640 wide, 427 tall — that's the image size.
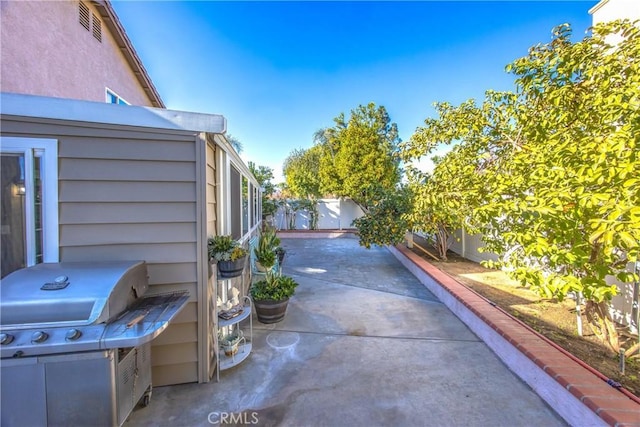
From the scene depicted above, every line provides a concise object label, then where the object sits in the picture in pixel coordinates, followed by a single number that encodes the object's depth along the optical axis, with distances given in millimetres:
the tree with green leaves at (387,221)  6801
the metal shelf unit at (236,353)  2641
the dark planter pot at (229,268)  2568
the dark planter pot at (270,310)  3707
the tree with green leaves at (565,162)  1891
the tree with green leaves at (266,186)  13641
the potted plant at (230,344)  2807
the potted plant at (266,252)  3971
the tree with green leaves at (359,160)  13070
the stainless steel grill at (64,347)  1495
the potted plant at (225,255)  2553
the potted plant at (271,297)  3717
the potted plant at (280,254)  6104
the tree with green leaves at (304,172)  14672
